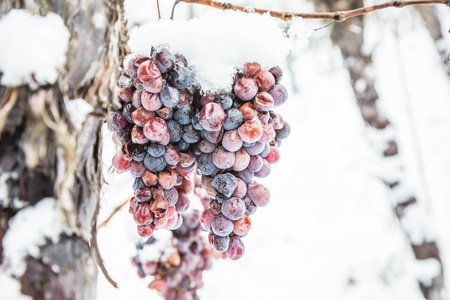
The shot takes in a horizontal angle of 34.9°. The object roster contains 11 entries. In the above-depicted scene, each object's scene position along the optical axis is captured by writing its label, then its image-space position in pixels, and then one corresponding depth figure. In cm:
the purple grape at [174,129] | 46
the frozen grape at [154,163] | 46
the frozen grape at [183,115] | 46
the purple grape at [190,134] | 46
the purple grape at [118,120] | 46
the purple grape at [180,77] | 44
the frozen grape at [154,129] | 44
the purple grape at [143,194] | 46
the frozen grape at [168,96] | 44
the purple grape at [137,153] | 46
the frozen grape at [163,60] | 44
